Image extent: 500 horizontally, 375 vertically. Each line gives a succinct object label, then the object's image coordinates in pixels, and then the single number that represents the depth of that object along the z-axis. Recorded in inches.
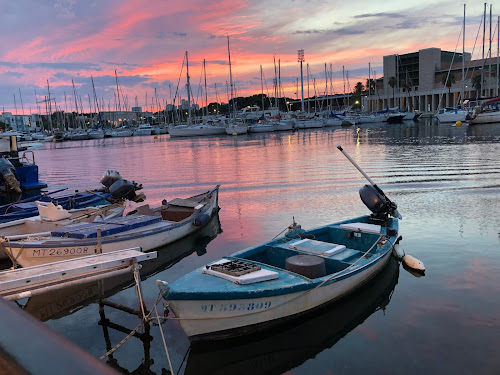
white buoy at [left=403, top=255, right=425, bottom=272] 488.4
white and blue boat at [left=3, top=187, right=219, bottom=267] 496.7
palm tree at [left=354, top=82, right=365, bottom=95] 7278.5
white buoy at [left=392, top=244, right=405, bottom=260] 514.3
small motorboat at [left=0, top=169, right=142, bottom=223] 699.4
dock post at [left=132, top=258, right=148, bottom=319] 313.4
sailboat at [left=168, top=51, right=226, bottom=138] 4510.3
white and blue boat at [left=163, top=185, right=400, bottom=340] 327.3
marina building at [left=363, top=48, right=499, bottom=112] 5531.5
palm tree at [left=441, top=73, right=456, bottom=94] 5364.2
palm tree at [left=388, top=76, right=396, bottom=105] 6058.1
